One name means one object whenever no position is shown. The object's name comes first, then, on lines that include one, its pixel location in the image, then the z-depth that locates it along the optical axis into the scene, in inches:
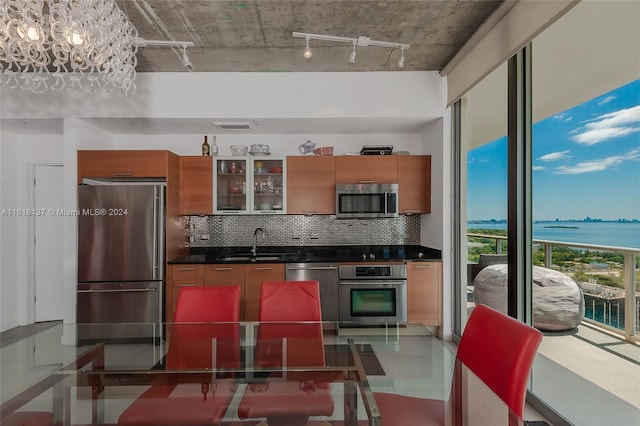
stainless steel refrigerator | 137.6
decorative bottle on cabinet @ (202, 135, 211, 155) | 161.8
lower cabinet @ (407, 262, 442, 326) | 146.3
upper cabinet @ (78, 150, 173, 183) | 143.7
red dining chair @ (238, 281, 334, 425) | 54.0
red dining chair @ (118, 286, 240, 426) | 52.8
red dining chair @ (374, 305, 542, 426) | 50.2
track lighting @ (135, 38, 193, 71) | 107.3
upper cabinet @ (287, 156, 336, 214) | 158.9
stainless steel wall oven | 144.9
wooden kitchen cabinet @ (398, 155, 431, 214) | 159.5
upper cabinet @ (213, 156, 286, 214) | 158.7
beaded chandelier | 65.8
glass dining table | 52.6
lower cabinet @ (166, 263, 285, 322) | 142.0
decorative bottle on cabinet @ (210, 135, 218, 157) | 160.9
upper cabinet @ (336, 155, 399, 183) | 159.0
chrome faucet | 164.0
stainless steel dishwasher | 144.3
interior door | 170.4
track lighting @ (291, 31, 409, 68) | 110.3
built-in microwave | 156.6
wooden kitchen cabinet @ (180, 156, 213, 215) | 156.9
